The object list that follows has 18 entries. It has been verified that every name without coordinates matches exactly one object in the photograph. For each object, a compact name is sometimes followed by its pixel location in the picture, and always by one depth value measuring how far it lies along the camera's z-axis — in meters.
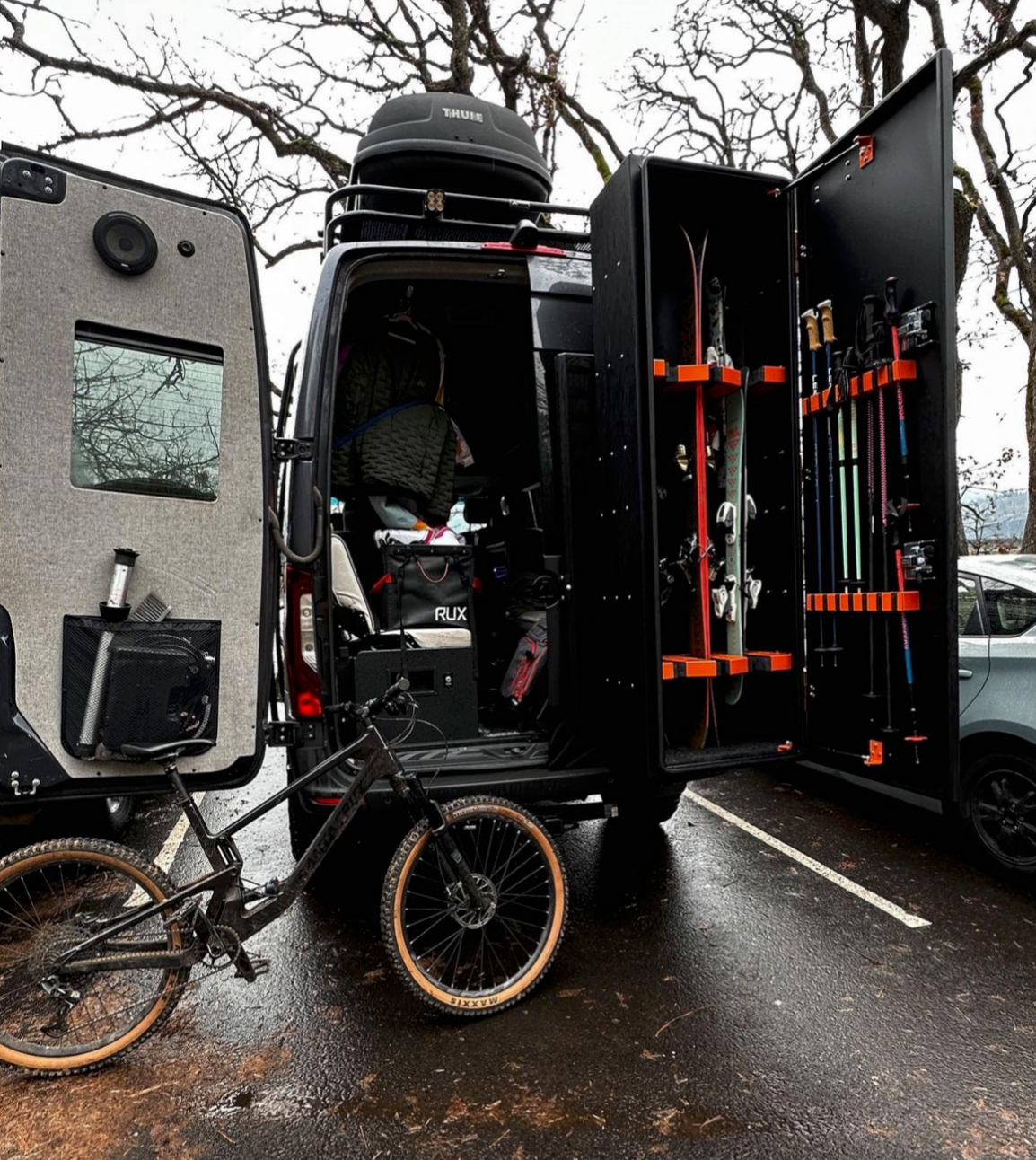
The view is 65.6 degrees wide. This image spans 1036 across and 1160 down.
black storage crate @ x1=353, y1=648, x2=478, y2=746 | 3.03
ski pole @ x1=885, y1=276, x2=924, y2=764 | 2.66
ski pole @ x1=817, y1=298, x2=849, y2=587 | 2.92
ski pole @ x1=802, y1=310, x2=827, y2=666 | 2.98
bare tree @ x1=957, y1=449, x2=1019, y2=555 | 12.09
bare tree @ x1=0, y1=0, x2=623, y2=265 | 10.07
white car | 3.28
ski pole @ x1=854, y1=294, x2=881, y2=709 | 2.72
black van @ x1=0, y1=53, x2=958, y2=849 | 2.19
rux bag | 3.23
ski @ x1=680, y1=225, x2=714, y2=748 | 2.83
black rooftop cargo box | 4.10
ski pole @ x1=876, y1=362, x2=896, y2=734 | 2.71
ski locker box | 2.58
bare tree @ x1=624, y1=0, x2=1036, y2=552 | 9.03
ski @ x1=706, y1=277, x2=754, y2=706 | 2.93
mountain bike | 2.22
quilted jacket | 3.50
